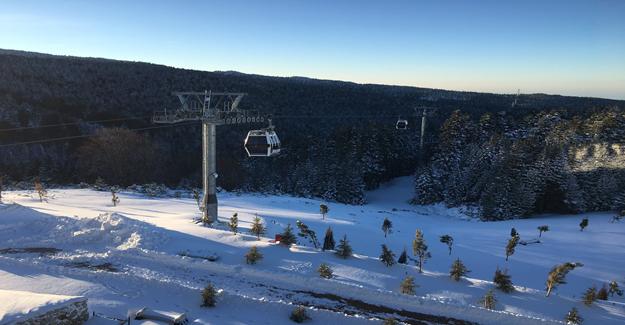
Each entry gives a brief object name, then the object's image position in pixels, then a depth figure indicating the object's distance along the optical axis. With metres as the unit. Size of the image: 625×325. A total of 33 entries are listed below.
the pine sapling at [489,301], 15.54
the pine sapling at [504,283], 17.20
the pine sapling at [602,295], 19.48
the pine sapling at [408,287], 16.23
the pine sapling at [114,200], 32.61
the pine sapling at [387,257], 19.09
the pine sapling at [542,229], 34.54
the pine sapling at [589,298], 16.47
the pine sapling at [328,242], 21.28
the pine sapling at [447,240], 27.41
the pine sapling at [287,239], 20.88
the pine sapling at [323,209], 33.25
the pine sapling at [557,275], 17.16
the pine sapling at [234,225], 22.94
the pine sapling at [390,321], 13.09
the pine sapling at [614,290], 21.64
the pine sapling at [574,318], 14.95
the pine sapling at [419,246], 19.48
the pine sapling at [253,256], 18.26
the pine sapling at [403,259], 21.00
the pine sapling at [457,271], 18.02
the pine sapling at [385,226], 29.92
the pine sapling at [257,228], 22.11
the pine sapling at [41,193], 32.69
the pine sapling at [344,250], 19.94
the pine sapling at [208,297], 14.44
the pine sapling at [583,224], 36.94
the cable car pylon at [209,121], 22.58
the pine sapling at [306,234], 23.06
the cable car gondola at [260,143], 23.62
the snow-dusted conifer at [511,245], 21.96
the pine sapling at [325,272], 17.17
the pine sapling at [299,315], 13.74
